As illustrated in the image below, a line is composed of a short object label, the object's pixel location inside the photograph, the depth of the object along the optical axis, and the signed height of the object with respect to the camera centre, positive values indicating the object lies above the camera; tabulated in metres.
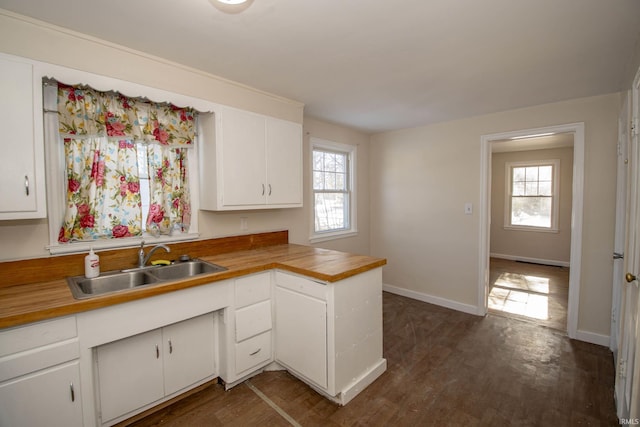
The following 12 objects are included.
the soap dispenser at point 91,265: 1.81 -0.39
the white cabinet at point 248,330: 2.05 -0.93
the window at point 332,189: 3.66 +0.18
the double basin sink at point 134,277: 1.80 -0.50
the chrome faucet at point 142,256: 2.07 -0.37
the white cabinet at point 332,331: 1.92 -0.91
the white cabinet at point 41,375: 1.30 -0.81
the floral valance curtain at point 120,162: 1.84 +0.30
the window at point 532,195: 5.77 +0.13
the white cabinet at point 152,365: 1.66 -1.01
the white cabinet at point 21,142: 1.50 +0.33
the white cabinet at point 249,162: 2.32 +0.35
